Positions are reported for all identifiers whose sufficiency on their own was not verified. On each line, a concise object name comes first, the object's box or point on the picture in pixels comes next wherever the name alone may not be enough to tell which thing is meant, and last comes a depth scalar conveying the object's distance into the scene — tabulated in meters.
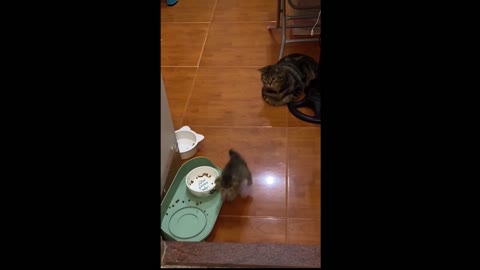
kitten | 1.24
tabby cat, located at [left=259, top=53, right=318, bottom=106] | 2.00
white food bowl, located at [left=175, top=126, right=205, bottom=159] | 1.68
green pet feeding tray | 1.36
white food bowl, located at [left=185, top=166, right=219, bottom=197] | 1.47
